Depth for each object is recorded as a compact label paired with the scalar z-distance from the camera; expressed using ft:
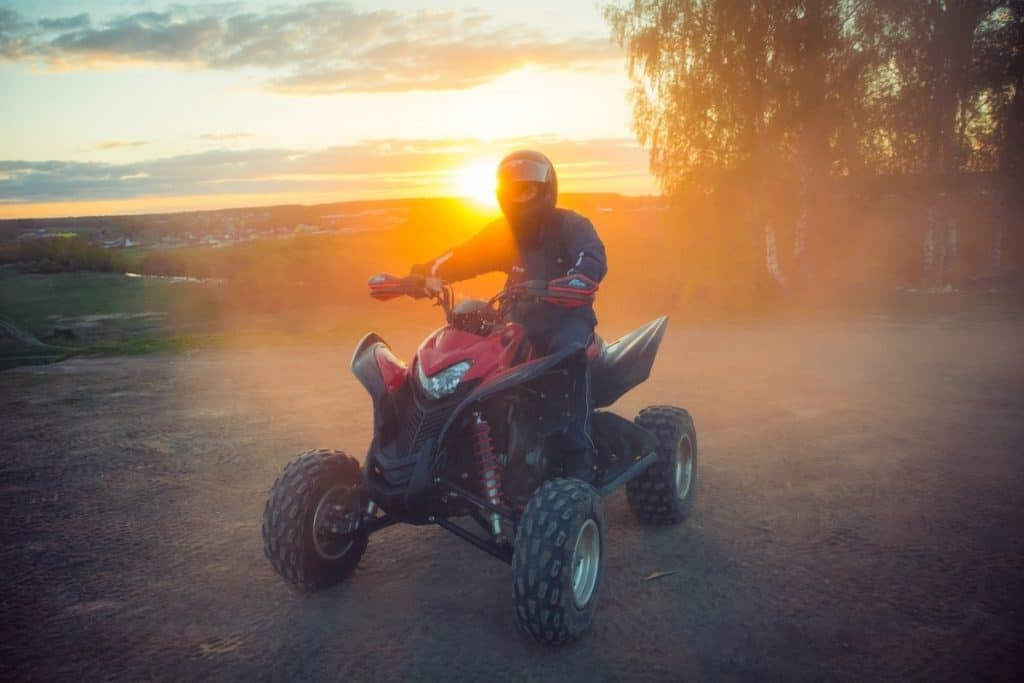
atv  11.50
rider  14.08
